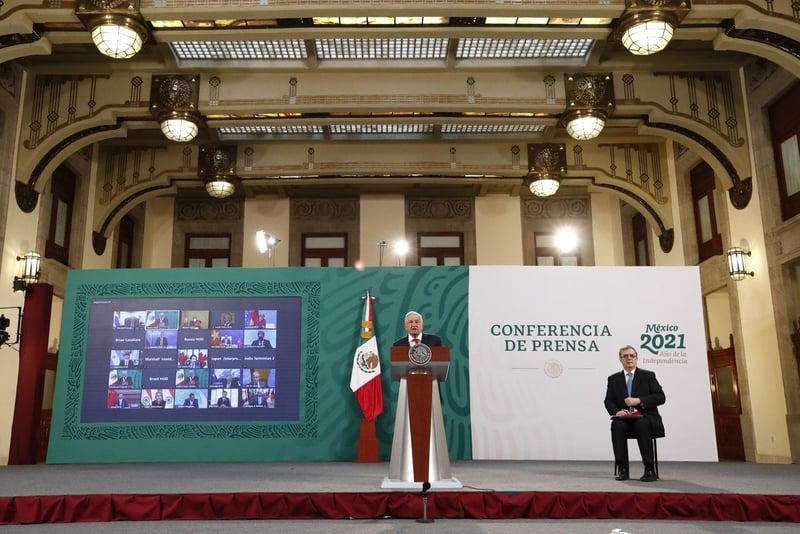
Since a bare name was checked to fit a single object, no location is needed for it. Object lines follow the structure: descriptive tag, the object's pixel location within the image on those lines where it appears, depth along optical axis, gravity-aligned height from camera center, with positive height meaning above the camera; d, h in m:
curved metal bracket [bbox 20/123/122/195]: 9.28 +3.68
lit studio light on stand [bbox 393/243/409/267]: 13.05 +2.93
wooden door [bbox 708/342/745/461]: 10.16 -0.17
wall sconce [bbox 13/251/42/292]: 8.53 +1.74
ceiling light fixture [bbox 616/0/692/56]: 6.92 +3.98
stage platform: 4.36 -0.72
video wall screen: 8.25 +0.52
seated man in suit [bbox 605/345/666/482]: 5.61 -0.11
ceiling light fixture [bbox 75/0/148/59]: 6.98 +4.08
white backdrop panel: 8.05 +0.52
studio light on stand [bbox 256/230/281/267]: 8.88 +2.21
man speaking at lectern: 5.08 +0.52
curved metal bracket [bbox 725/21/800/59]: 7.26 +3.96
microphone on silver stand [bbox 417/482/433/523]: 3.97 -0.66
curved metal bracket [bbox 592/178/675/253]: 11.52 +3.00
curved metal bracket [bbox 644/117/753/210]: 9.10 +3.19
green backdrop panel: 8.16 +0.51
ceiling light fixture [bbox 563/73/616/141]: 9.09 +4.08
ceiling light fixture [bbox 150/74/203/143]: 9.12 +4.15
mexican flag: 8.09 +0.24
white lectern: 4.48 -0.20
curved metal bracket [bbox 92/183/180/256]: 11.55 +3.12
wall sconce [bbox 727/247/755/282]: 8.90 +1.77
